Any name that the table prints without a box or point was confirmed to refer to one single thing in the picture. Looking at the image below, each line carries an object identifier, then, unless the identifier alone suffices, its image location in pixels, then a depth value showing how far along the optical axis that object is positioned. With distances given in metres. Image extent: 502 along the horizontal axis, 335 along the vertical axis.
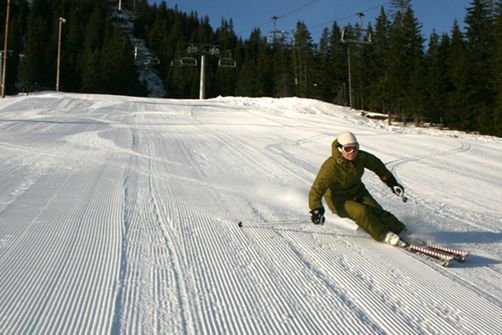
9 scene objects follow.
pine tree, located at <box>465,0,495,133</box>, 36.34
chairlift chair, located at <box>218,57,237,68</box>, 38.25
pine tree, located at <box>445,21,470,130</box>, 38.34
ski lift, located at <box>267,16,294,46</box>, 32.73
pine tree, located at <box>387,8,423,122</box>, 42.25
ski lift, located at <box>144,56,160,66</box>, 42.42
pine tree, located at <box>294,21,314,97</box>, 65.69
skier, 4.50
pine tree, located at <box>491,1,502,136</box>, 33.47
